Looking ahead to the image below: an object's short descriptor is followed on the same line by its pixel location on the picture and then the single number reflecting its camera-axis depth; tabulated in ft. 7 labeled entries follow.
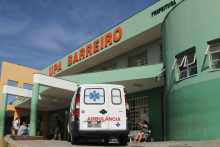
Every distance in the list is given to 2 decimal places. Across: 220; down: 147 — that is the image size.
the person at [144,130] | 34.79
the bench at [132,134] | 40.85
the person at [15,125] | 48.88
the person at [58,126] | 39.30
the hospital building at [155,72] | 23.84
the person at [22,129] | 38.56
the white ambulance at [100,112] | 20.62
